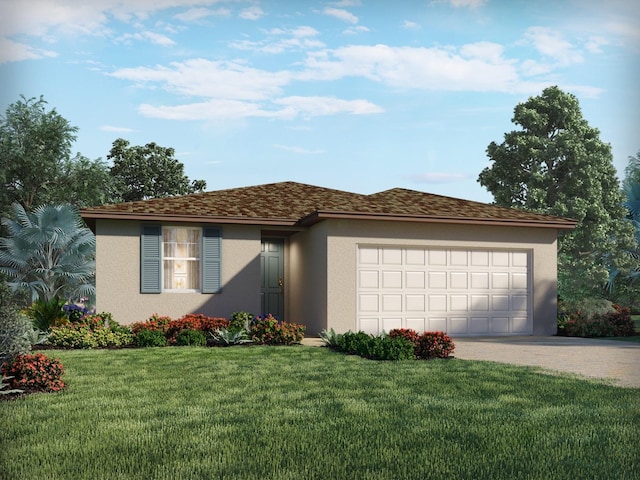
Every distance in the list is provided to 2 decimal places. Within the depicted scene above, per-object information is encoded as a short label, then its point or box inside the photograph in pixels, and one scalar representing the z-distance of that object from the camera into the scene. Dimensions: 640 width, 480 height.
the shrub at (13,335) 8.19
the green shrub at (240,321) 14.48
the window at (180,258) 16.36
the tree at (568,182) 27.06
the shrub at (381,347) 11.23
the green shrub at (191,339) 13.85
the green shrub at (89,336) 13.73
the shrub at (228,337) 13.88
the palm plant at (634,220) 14.62
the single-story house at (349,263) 15.79
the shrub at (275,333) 14.07
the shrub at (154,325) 14.29
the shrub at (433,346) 11.43
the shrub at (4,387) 7.91
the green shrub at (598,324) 17.53
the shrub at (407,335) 11.73
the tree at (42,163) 30.19
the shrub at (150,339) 13.73
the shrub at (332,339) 13.06
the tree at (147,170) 38.34
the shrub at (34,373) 8.39
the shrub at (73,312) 14.95
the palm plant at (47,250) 22.95
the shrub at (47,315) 14.81
